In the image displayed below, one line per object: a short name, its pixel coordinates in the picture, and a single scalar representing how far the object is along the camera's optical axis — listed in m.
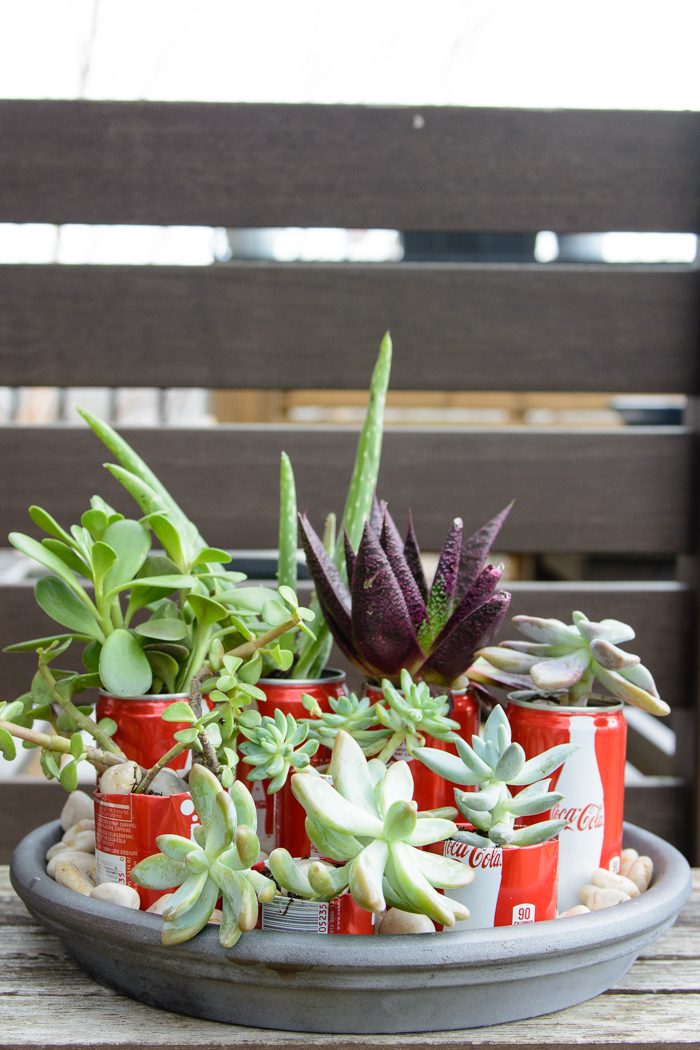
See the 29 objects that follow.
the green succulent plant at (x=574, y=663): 1.36
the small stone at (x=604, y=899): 1.33
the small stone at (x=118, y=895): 1.28
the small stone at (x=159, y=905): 1.27
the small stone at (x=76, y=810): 1.50
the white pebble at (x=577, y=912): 1.20
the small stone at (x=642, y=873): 1.45
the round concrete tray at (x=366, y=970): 1.08
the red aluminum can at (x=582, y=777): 1.36
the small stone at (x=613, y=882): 1.36
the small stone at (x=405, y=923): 1.20
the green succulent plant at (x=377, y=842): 1.07
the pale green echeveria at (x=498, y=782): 1.18
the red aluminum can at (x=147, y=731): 1.40
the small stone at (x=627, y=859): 1.47
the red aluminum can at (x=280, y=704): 1.46
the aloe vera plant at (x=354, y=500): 1.51
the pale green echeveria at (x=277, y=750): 1.25
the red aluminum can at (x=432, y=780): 1.41
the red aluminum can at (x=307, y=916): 1.14
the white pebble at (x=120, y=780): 1.30
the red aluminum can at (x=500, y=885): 1.18
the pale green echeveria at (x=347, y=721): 1.35
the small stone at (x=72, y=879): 1.34
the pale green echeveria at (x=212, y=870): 1.08
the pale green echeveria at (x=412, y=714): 1.30
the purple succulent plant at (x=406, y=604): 1.40
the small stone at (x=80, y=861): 1.42
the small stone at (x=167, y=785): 1.31
